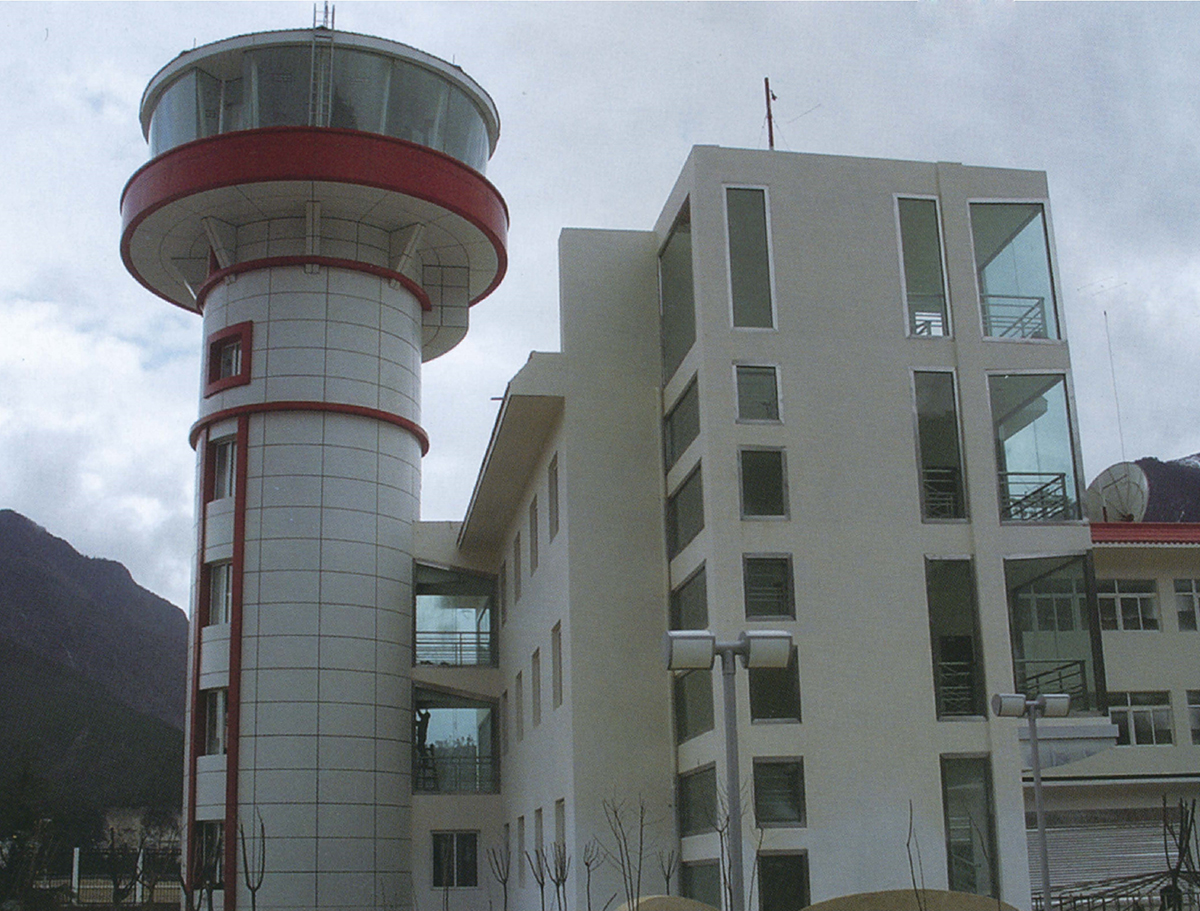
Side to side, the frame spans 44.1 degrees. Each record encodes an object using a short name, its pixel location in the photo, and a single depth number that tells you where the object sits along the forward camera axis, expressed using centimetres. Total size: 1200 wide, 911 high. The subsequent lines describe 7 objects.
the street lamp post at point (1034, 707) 2059
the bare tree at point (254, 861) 3412
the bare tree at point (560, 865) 2614
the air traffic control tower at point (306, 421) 3588
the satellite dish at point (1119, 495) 3662
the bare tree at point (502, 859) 3688
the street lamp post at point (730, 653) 1605
